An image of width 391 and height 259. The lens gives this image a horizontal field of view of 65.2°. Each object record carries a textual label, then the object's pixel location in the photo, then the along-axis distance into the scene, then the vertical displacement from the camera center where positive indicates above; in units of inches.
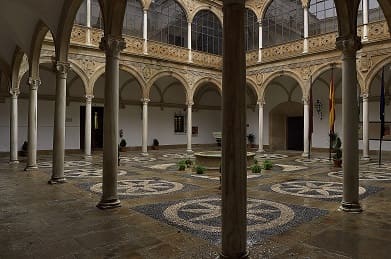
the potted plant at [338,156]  455.8 -38.1
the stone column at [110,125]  217.8 +3.8
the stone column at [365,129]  563.5 +3.7
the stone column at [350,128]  212.2 +2.1
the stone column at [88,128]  607.5 +3.5
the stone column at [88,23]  605.9 +213.1
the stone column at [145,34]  690.2 +218.2
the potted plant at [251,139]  932.0 -25.4
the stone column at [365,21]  574.2 +206.8
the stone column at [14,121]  494.3 +14.6
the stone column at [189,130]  749.9 +1.3
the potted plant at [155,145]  846.8 -40.4
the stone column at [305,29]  666.8 +222.5
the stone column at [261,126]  751.1 +11.6
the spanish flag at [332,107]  462.3 +36.4
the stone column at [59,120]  305.7 +10.2
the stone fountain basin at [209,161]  436.8 -43.9
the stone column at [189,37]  768.9 +235.5
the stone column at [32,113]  390.0 +22.0
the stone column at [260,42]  759.7 +222.7
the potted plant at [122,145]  773.1 -37.4
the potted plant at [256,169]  401.1 -51.2
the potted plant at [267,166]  434.3 -50.1
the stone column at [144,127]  681.0 +7.6
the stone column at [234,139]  130.2 -3.6
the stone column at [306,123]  652.7 +16.9
